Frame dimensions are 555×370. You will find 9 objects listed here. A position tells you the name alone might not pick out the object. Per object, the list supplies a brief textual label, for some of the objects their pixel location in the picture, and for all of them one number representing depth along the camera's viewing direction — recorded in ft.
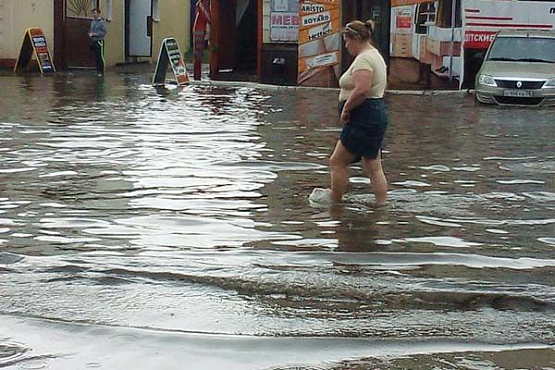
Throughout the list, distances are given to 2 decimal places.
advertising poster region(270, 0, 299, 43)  93.15
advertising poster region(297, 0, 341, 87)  88.33
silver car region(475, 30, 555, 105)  68.23
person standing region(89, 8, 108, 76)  102.42
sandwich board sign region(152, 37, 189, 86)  89.92
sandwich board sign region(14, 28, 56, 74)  101.86
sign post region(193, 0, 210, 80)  94.43
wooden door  110.93
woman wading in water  28.25
